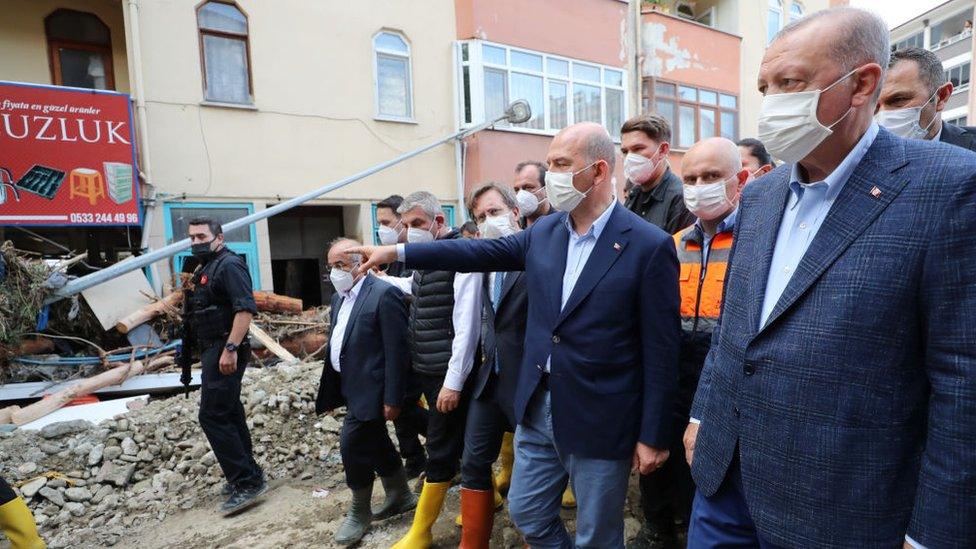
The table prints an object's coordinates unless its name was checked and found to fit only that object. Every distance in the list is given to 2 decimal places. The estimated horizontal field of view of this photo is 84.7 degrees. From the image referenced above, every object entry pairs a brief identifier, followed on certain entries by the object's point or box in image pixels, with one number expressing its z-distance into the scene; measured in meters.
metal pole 6.75
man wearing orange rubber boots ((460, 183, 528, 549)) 2.72
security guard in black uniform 4.27
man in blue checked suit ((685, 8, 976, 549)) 1.17
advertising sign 7.78
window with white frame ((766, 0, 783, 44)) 16.71
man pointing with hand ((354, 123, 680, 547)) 2.16
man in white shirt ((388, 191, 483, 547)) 3.11
